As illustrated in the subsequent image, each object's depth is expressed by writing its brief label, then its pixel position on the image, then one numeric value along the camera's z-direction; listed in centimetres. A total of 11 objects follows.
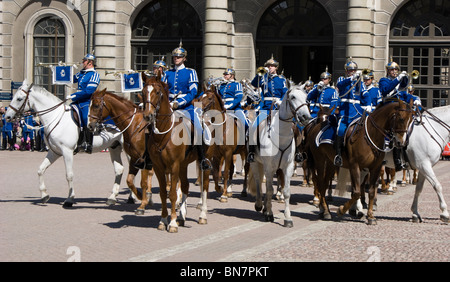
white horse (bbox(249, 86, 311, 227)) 1388
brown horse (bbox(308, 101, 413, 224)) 1462
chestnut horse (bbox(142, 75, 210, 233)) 1298
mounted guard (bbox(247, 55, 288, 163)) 1504
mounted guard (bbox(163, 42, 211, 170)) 1422
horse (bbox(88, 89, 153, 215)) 1538
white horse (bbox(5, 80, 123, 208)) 1673
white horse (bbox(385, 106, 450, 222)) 1512
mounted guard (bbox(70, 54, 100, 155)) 1692
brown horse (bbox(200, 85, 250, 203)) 1519
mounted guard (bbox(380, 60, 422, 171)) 1520
